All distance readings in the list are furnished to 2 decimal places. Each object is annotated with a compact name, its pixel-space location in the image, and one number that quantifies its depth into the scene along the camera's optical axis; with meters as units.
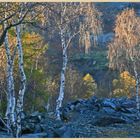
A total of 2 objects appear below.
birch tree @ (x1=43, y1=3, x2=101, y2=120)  21.39
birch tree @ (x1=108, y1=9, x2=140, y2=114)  29.16
